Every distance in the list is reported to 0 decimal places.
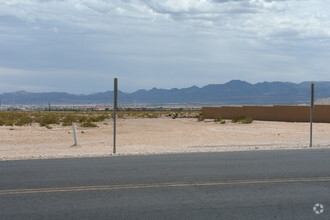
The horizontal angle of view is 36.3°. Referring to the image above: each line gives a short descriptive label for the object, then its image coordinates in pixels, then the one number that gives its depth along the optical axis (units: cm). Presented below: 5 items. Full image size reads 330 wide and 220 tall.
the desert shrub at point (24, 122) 4643
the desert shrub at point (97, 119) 5748
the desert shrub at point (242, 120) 4732
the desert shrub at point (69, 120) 4748
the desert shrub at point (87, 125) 4441
